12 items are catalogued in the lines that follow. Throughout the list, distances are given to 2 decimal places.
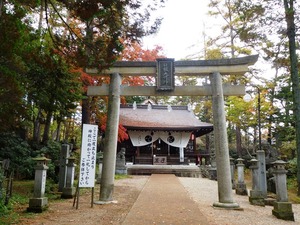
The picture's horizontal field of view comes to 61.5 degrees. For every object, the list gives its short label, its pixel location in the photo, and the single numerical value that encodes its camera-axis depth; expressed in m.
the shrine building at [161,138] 22.08
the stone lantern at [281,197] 6.84
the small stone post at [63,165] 9.08
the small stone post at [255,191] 8.73
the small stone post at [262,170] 9.30
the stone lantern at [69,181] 8.73
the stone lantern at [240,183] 11.02
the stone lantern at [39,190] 6.40
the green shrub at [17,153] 11.32
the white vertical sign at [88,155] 7.24
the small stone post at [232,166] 12.66
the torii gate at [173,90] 7.83
